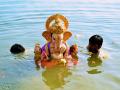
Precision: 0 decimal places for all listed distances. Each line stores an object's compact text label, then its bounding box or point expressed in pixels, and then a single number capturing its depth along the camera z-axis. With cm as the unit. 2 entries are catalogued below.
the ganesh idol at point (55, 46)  375
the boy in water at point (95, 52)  407
